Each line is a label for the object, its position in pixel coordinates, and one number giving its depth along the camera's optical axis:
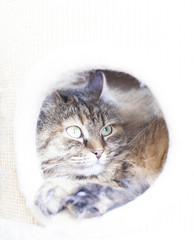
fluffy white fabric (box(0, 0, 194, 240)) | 0.70
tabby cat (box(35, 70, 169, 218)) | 0.89
